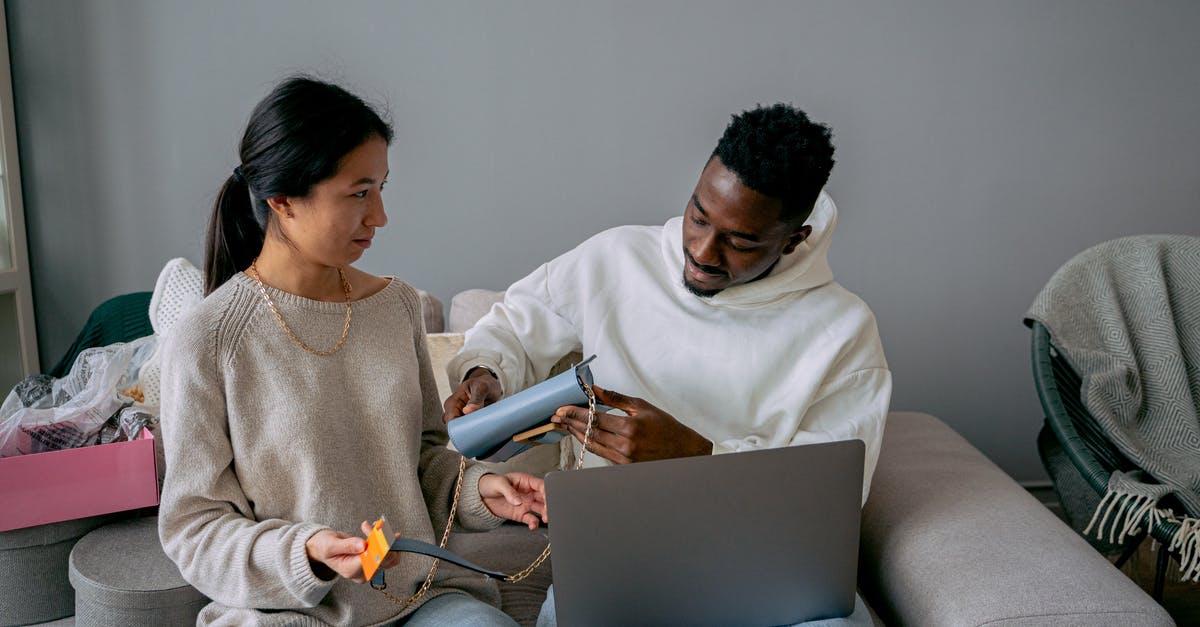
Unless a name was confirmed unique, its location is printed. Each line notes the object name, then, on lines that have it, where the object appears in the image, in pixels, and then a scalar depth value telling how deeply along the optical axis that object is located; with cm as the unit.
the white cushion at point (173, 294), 189
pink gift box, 131
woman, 106
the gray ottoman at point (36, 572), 134
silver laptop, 106
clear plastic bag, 137
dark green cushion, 204
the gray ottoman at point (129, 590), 127
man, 145
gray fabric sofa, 131
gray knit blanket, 176
